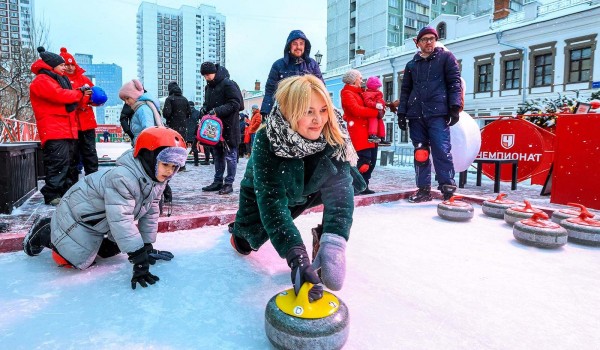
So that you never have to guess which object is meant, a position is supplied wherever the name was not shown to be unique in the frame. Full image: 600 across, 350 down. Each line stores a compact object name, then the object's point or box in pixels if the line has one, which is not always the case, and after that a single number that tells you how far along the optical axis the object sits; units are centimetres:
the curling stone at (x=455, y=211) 302
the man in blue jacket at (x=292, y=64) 378
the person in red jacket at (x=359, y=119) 476
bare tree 1474
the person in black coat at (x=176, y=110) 693
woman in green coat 146
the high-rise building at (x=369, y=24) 4503
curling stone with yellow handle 114
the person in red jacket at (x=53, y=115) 356
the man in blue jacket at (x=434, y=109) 391
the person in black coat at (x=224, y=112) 463
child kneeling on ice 174
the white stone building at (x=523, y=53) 1672
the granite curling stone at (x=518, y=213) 274
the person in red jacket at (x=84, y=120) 392
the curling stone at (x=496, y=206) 311
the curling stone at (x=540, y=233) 227
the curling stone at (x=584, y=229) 234
